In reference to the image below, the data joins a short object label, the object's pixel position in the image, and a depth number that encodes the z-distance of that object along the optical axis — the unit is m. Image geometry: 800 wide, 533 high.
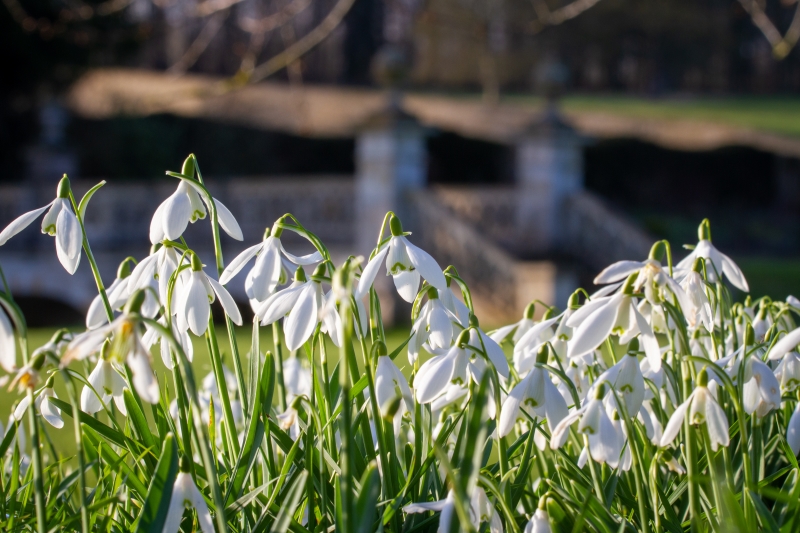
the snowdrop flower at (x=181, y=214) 0.82
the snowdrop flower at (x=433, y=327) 0.81
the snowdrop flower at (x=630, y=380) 0.81
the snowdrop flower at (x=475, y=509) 0.78
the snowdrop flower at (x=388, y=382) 0.80
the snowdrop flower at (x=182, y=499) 0.76
